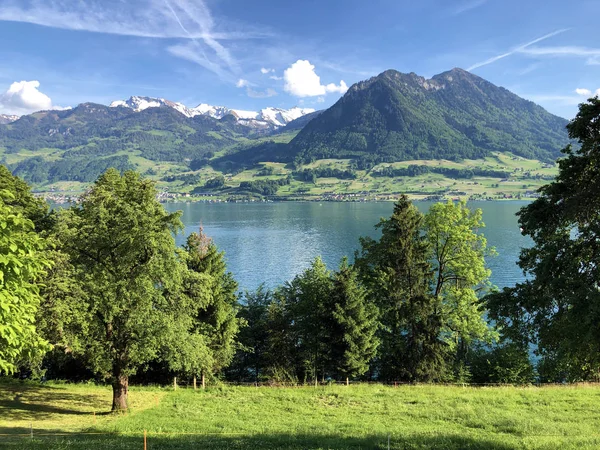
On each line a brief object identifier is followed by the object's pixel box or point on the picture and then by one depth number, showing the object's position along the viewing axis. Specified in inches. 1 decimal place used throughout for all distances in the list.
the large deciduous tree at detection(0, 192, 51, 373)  304.3
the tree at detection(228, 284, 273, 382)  1637.6
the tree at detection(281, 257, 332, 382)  1341.0
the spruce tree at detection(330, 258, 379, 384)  1237.7
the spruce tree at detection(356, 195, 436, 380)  1275.8
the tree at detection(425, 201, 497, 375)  1290.6
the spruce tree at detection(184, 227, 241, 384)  1307.8
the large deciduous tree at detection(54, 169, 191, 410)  863.7
